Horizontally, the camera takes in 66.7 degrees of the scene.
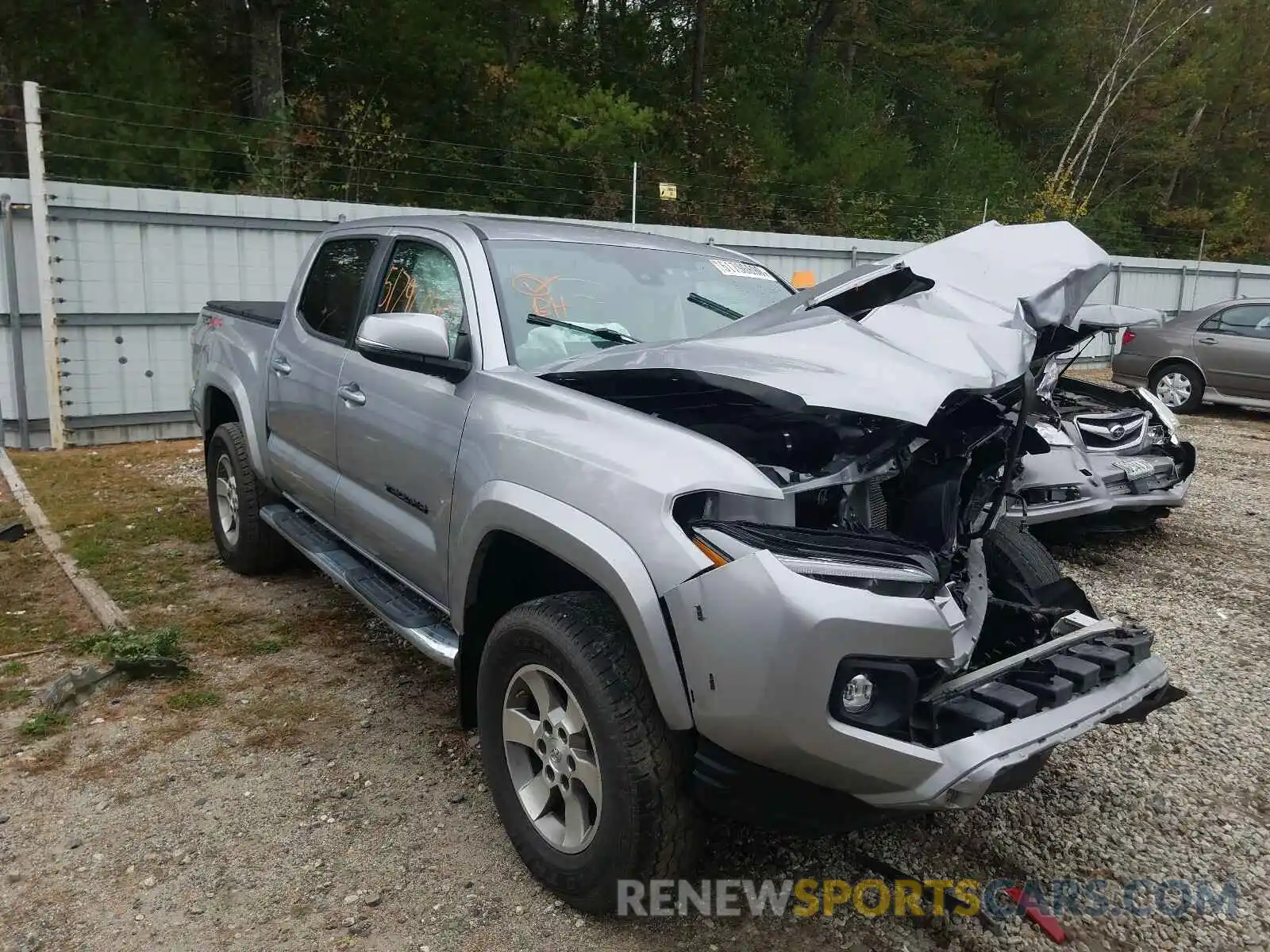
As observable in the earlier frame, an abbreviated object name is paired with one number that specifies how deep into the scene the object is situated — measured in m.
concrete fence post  7.92
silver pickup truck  2.21
